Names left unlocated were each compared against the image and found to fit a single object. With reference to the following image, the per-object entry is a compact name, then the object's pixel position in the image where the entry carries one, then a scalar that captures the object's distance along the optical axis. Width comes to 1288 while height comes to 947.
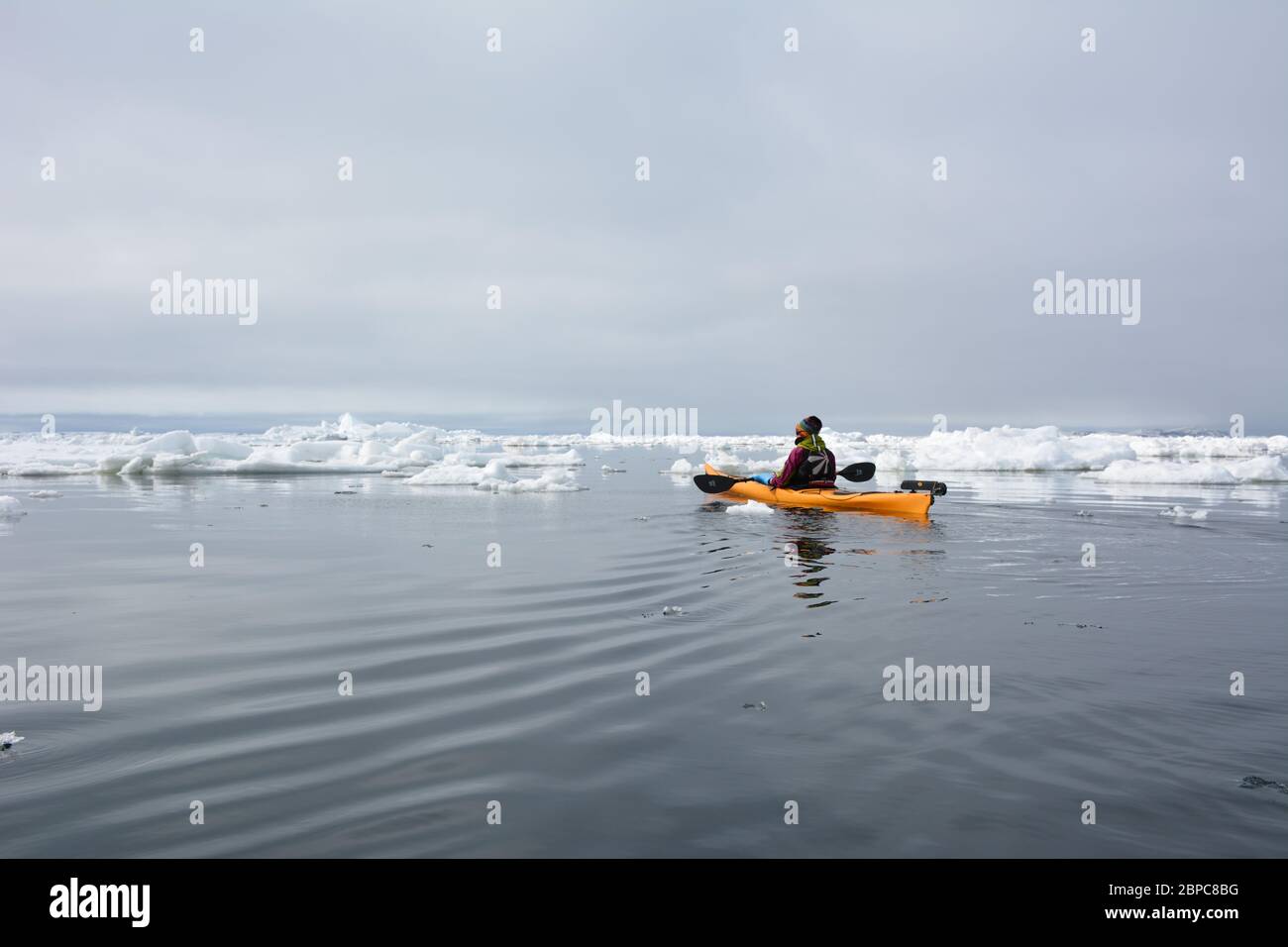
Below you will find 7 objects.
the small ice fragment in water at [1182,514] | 15.32
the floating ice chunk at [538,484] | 23.58
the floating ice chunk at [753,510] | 16.97
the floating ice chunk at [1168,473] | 27.61
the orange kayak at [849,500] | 15.60
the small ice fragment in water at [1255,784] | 3.51
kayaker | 17.39
